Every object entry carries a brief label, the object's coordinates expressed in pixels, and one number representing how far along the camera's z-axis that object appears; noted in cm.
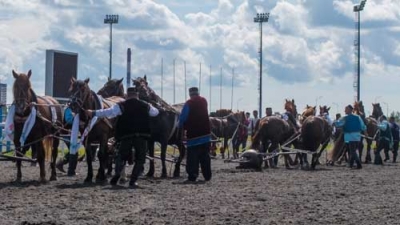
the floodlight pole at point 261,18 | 7600
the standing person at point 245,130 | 3669
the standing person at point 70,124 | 1895
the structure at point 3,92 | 3263
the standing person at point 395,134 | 3334
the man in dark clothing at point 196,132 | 1861
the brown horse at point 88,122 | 1684
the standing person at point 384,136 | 3192
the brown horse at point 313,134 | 2569
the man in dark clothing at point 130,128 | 1645
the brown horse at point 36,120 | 1677
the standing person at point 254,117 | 3806
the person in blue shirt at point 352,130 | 2638
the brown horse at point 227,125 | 3500
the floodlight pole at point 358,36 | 6512
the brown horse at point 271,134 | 2538
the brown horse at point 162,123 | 1991
